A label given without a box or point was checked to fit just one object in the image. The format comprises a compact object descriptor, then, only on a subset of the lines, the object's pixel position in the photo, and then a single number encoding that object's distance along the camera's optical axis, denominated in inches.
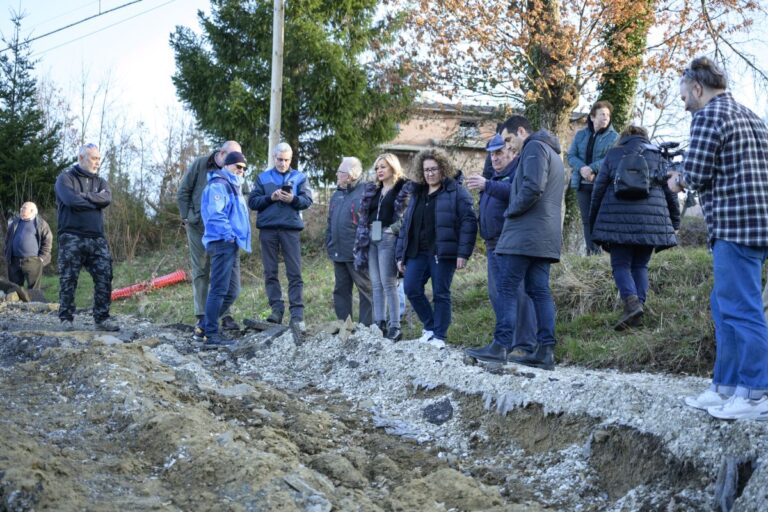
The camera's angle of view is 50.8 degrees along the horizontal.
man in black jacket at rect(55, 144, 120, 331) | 342.0
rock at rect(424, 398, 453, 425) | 225.0
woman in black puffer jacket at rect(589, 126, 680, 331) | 282.0
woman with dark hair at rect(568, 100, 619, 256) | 338.3
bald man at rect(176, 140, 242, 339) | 358.0
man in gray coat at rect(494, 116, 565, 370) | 238.8
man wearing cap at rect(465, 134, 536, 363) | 248.5
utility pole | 544.7
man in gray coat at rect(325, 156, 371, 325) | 339.9
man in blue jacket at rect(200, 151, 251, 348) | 320.5
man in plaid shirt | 169.6
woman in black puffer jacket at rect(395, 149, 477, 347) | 281.4
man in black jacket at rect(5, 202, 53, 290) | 527.2
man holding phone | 345.1
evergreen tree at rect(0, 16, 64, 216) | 852.6
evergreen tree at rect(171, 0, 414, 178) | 690.8
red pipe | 594.2
